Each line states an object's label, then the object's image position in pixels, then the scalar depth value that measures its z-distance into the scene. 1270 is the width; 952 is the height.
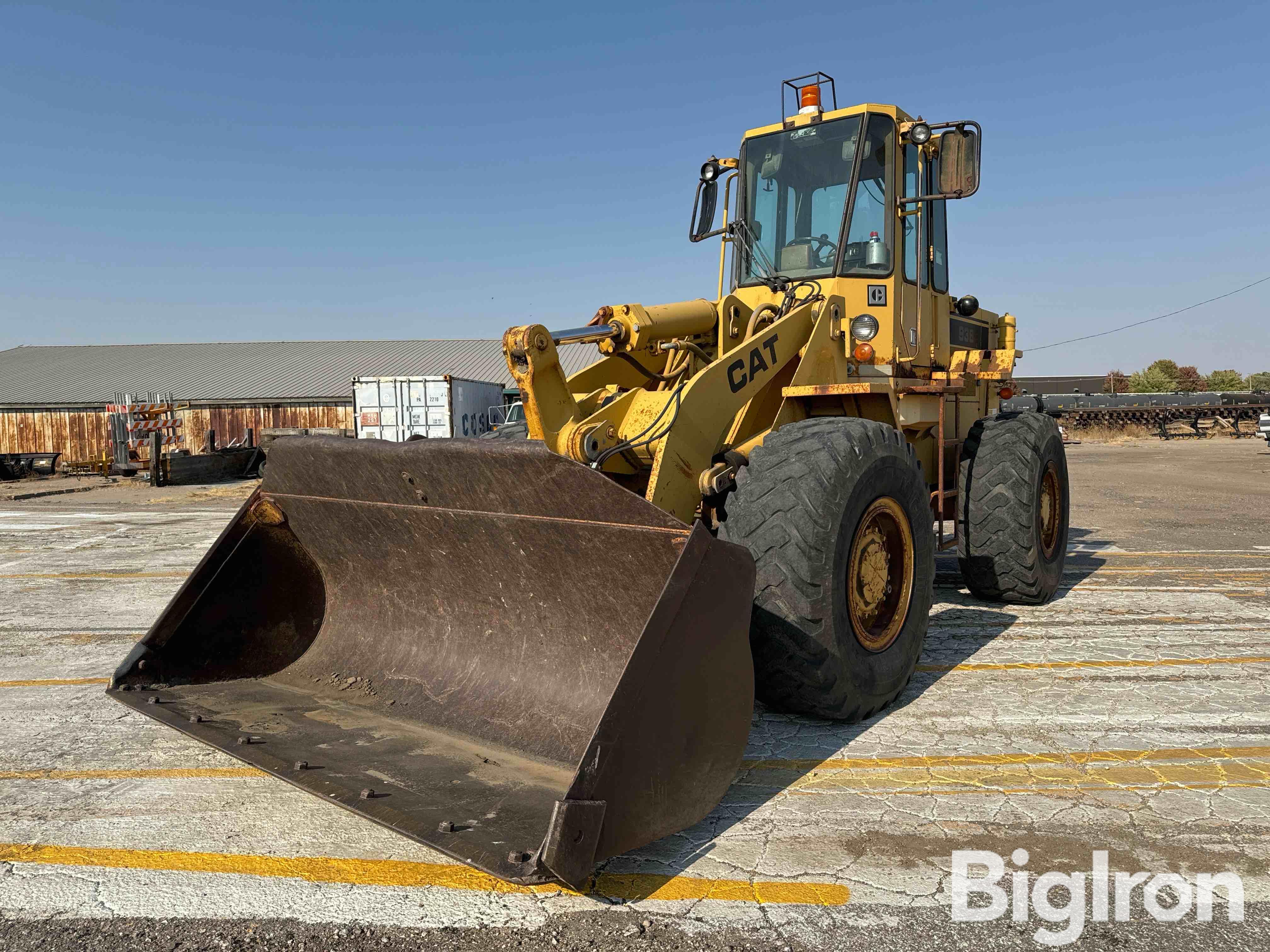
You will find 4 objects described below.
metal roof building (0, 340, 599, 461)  34.72
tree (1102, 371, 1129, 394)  60.38
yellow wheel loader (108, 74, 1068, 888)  3.00
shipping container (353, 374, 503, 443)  24.06
